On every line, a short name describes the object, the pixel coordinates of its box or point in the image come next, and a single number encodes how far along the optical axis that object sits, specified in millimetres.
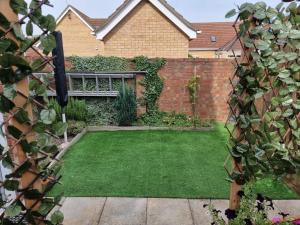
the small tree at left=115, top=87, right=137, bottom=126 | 6699
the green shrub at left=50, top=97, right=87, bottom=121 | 6523
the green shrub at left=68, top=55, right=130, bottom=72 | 6902
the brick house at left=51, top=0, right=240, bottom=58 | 8945
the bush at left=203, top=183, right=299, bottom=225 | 1743
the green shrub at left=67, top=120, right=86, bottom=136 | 6211
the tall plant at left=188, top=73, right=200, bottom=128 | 6914
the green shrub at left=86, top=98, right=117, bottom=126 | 6957
